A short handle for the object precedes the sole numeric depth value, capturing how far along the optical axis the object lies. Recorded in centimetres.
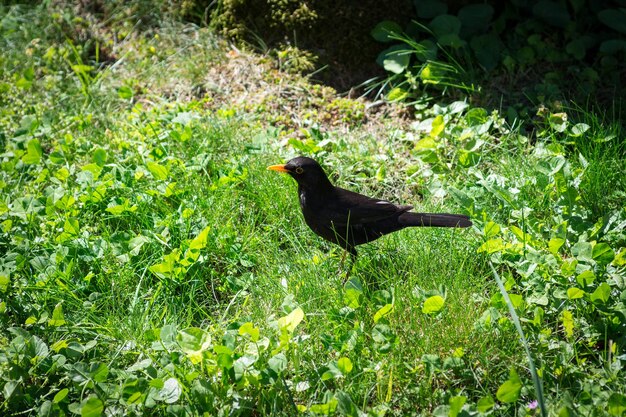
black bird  732
